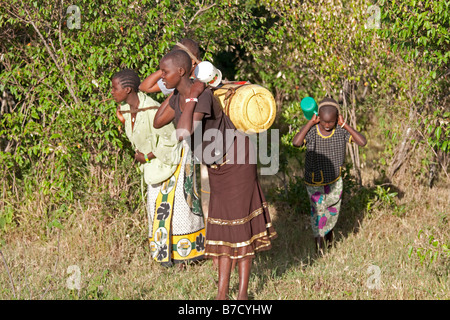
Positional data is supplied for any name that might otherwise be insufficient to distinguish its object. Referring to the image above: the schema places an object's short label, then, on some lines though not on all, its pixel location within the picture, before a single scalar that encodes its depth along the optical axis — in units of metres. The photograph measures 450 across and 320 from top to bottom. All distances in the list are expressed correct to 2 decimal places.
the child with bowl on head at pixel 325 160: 10.56
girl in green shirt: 9.85
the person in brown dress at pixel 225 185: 7.72
